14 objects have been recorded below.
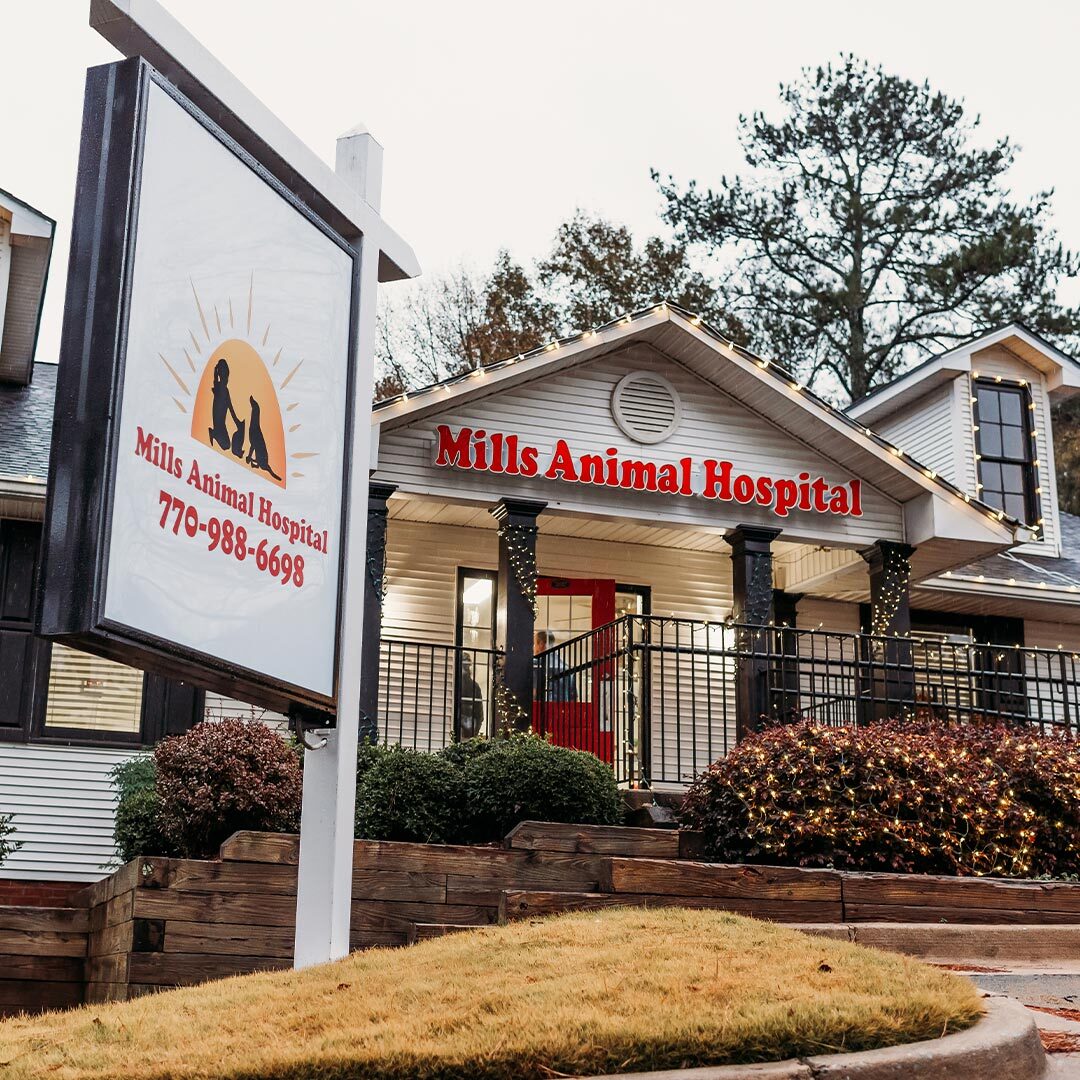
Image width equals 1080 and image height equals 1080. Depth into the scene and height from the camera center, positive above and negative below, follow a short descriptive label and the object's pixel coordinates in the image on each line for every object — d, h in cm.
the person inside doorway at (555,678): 1284 +150
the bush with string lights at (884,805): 877 +23
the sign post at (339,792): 572 +17
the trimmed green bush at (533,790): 927 +31
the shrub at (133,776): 1115 +46
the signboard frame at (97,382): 416 +141
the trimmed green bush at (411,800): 923 +23
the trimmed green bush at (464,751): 1019 +63
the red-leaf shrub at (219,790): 884 +27
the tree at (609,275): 2875 +1196
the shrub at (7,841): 1085 -10
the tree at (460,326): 2811 +1071
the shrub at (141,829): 948 +1
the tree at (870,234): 2914 +1326
